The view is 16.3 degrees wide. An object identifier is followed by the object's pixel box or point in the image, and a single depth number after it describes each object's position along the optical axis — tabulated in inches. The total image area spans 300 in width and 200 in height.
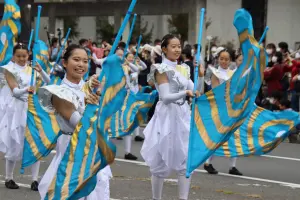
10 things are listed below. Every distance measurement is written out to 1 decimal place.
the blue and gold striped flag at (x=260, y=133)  512.0
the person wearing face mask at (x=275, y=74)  842.2
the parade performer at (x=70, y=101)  322.2
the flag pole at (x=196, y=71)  408.0
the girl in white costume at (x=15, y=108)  514.9
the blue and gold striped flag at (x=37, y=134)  466.5
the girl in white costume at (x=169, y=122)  424.9
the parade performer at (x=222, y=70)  559.9
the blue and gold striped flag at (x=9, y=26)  561.3
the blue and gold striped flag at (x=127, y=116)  626.1
